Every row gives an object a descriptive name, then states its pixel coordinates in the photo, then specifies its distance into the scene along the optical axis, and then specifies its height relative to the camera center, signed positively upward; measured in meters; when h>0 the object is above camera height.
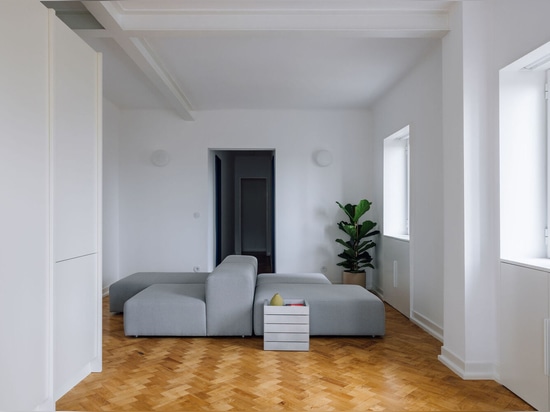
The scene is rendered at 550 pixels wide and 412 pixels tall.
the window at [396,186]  5.33 +0.29
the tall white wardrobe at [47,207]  1.96 +0.01
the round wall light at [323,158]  6.11 +0.74
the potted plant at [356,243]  5.66 -0.48
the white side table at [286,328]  3.30 -0.96
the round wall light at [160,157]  6.14 +0.77
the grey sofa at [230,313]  3.64 -0.92
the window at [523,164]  2.63 +0.28
